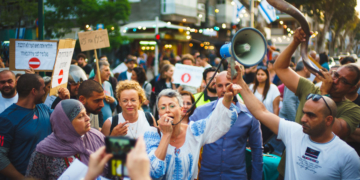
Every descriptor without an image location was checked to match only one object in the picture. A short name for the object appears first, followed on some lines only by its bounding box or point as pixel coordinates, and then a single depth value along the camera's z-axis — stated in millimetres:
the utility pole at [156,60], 14953
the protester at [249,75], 7512
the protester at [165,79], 6602
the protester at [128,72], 7749
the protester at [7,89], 3783
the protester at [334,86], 2631
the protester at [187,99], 4030
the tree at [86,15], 15656
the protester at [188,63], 6453
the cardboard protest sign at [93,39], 4941
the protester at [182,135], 2156
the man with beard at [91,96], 3280
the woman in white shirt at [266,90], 5086
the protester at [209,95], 4233
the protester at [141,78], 6309
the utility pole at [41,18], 4908
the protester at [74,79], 4527
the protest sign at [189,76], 6254
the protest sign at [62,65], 3932
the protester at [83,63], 8711
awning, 22578
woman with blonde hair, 3250
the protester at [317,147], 2176
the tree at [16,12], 5508
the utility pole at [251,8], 11570
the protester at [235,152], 2951
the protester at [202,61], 9148
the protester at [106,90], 4467
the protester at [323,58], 9148
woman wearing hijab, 2270
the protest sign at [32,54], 4219
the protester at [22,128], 2771
